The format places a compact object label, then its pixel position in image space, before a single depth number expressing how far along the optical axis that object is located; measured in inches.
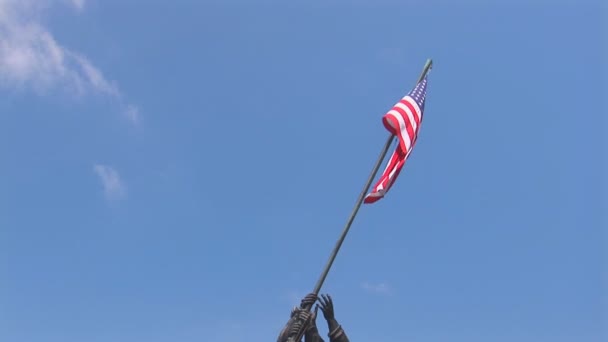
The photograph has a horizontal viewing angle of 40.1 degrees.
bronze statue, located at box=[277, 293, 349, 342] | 594.2
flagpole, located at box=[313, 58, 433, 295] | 610.5
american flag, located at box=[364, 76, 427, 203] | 645.9
